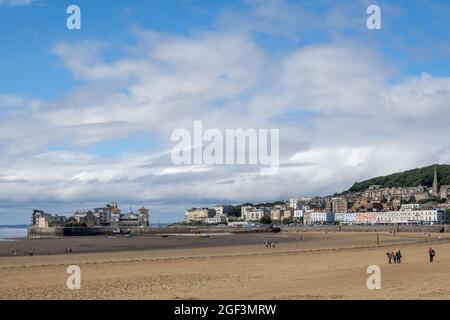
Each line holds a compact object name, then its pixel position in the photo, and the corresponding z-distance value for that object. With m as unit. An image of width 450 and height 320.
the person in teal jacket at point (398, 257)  33.90
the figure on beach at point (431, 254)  35.09
